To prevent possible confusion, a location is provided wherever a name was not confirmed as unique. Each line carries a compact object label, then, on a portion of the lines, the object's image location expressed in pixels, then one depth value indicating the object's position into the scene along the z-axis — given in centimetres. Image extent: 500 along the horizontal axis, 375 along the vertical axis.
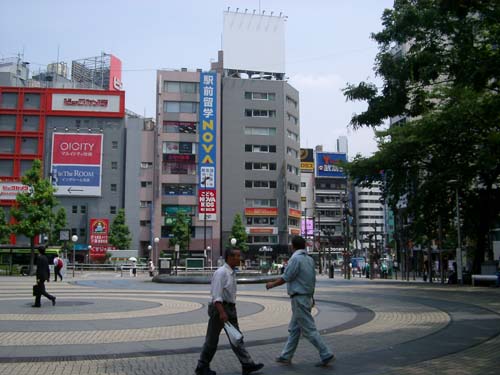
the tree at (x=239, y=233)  7281
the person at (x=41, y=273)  1505
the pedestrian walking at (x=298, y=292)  748
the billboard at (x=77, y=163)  7381
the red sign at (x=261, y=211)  7800
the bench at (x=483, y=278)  2460
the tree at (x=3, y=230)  5601
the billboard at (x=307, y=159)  12444
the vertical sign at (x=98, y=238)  7156
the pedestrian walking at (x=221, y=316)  674
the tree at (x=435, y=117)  1558
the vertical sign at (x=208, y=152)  7494
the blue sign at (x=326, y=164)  13462
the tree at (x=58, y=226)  6347
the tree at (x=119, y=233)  7100
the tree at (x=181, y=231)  7038
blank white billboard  8150
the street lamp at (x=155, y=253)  7314
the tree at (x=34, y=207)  4731
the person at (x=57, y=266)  3544
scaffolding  9326
